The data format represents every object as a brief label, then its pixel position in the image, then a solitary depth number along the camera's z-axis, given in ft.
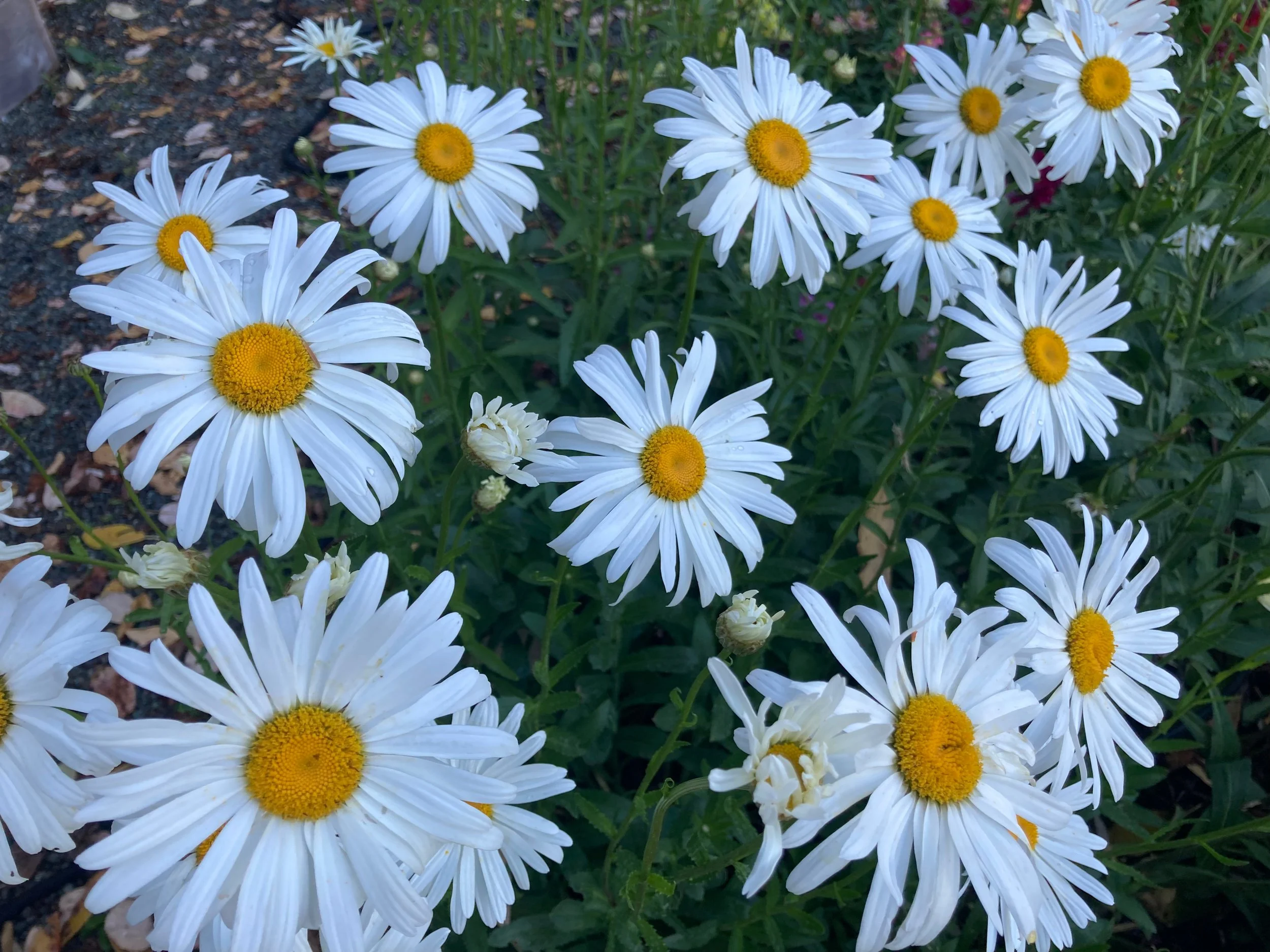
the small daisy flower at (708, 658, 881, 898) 0.81
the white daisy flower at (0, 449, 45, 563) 0.98
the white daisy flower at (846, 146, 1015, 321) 1.49
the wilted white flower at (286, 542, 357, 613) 0.97
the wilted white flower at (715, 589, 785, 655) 0.99
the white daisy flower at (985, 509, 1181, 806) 1.14
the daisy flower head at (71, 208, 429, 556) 0.95
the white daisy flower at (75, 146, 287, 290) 1.25
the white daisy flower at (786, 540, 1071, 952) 0.89
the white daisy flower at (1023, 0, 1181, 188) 1.52
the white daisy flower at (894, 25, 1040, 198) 1.62
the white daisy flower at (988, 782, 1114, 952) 1.04
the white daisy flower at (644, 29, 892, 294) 1.30
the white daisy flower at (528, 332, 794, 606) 1.14
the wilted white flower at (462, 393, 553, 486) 1.06
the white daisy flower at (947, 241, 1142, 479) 1.39
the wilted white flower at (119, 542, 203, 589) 1.02
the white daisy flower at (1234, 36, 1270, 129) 1.42
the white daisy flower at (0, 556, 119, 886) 0.89
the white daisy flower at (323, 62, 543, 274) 1.30
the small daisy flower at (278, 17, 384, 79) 2.14
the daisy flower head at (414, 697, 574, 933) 1.06
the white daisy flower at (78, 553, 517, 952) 0.77
